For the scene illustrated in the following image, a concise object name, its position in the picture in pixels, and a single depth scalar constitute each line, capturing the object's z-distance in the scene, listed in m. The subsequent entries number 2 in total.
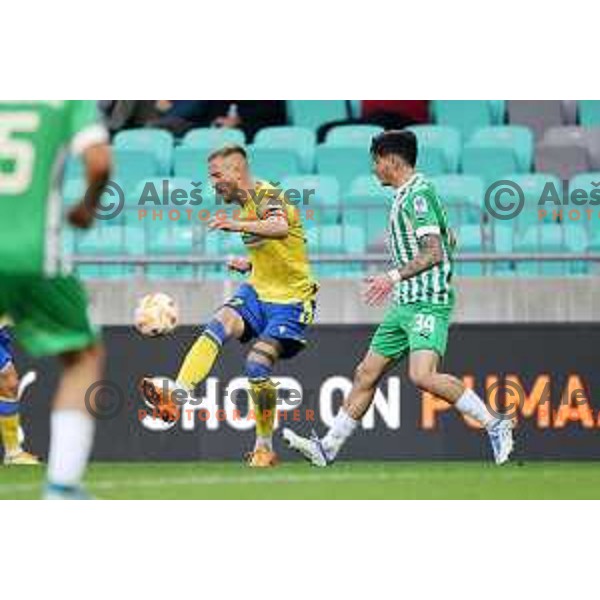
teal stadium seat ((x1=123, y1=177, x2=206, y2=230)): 13.20
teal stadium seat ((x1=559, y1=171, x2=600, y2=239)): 13.42
